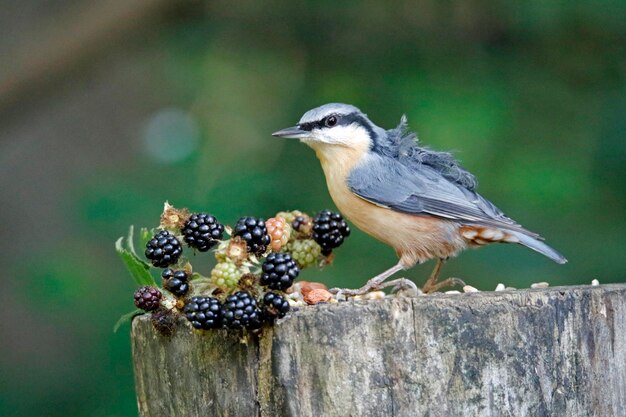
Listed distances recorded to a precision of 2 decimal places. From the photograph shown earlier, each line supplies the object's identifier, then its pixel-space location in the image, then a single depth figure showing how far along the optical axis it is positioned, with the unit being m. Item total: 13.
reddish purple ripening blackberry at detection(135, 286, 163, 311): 6.21
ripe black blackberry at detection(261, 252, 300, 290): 5.96
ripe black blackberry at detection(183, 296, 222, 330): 5.80
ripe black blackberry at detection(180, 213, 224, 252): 6.45
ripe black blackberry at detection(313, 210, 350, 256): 7.55
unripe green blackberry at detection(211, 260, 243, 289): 6.05
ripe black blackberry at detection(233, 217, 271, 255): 6.28
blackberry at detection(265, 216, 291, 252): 7.03
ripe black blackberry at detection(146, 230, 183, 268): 6.32
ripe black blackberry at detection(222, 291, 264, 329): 5.68
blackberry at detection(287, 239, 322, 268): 7.47
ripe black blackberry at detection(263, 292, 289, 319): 5.69
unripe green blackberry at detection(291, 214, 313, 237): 7.58
